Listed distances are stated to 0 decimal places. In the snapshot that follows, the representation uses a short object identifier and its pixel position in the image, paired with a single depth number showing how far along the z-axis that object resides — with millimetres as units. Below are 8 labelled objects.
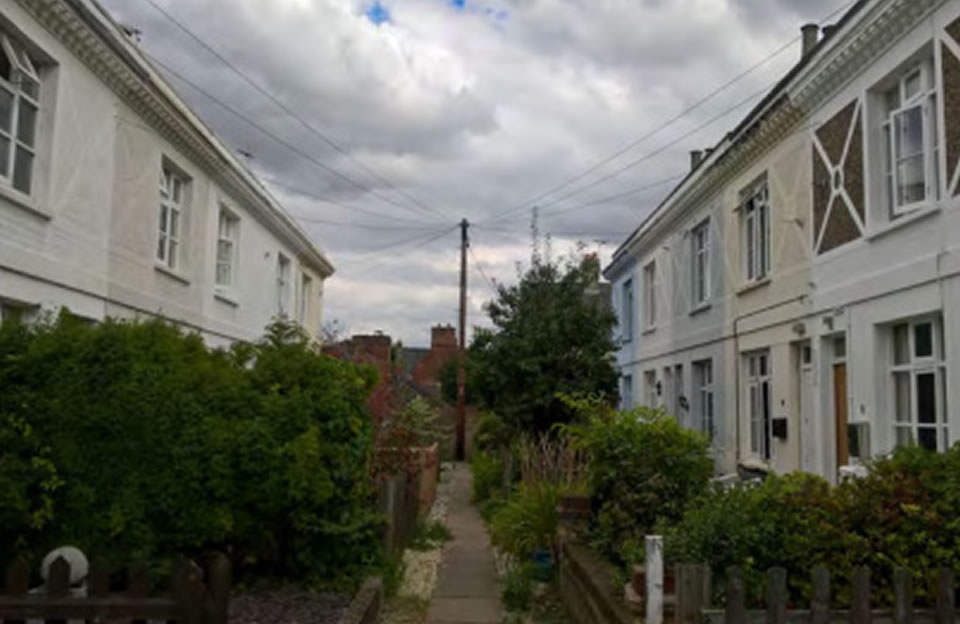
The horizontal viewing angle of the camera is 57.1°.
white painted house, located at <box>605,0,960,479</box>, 8953
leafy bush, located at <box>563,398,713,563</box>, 7324
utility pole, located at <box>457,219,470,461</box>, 28531
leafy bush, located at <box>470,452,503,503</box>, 17781
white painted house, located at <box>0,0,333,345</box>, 9172
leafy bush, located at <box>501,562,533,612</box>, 8672
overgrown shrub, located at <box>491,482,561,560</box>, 9875
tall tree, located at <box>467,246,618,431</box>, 18422
